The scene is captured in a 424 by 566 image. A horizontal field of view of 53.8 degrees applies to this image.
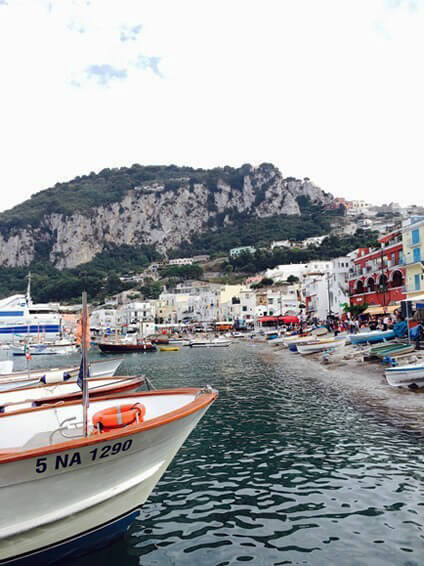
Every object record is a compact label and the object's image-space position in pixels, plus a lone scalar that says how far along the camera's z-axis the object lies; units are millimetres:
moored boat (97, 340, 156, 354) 61406
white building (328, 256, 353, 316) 64181
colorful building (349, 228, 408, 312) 43688
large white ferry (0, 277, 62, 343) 85688
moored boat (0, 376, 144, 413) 14031
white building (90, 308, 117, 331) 120156
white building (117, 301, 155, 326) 114531
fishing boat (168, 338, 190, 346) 71050
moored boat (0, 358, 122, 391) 17016
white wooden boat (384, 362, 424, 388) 17594
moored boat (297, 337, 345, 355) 39103
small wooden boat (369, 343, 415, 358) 24562
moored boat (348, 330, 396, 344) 33250
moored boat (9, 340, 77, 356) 65588
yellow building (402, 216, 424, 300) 36125
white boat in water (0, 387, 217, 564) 5527
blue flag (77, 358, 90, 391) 7088
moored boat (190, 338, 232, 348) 61812
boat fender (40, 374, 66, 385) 16388
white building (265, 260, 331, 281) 113250
